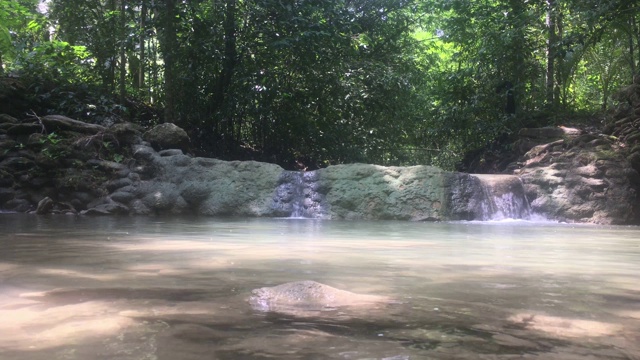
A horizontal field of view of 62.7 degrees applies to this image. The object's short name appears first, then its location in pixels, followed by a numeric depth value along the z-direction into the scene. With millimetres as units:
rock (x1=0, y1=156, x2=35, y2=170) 9070
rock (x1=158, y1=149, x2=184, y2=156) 9957
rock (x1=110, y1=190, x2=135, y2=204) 8859
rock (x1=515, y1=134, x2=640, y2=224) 9328
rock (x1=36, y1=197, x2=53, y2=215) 8266
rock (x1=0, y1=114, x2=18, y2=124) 10109
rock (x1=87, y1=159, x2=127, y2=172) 9352
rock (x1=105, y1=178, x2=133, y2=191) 9102
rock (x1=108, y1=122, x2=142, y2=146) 10180
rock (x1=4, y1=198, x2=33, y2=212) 8633
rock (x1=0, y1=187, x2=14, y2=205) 8758
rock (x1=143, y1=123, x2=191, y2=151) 10609
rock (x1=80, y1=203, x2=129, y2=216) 8367
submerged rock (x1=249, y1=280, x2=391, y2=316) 2016
